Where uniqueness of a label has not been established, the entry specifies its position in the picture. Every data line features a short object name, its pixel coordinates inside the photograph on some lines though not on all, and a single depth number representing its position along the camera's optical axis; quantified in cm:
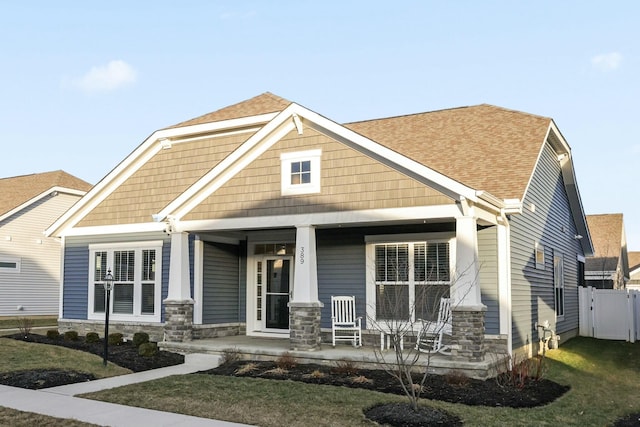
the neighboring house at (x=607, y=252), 2925
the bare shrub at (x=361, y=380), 990
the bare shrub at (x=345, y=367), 1067
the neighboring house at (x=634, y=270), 4334
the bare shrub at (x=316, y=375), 1034
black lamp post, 1155
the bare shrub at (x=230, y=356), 1210
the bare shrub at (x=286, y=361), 1127
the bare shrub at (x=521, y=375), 978
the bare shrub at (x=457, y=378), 982
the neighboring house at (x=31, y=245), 2378
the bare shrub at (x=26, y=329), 1577
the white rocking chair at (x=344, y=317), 1302
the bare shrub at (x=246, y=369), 1090
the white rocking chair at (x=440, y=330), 1138
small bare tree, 1210
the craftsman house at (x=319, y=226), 1169
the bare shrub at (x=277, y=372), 1068
